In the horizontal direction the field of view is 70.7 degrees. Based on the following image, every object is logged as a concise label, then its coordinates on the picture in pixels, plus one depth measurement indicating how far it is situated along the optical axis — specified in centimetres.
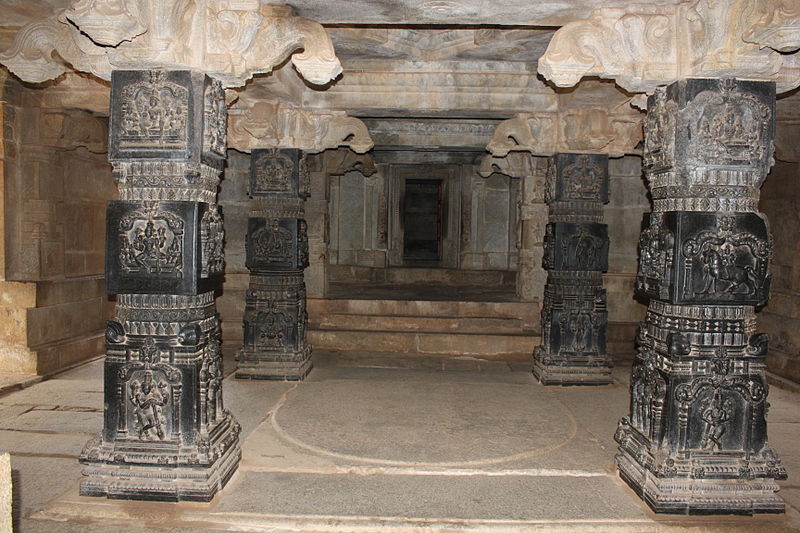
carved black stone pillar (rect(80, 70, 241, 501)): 322
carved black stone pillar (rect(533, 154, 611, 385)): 609
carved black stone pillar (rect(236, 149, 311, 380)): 619
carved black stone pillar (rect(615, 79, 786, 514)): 318
